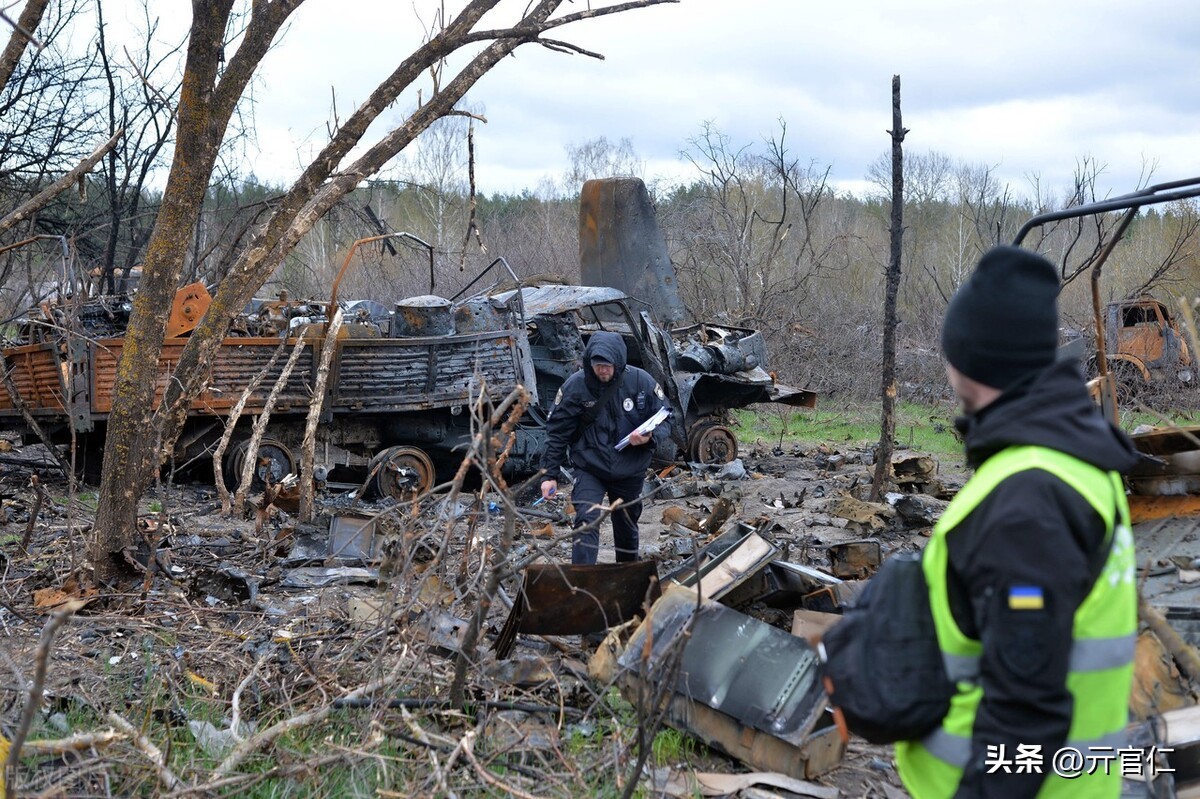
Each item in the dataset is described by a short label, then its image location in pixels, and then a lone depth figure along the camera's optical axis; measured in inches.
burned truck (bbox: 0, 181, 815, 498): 370.3
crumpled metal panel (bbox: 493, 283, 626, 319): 439.2
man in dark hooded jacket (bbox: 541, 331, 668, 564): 238.2
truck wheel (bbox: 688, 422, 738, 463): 481.4
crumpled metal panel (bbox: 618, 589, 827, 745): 144.6
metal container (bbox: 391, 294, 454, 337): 420.5
